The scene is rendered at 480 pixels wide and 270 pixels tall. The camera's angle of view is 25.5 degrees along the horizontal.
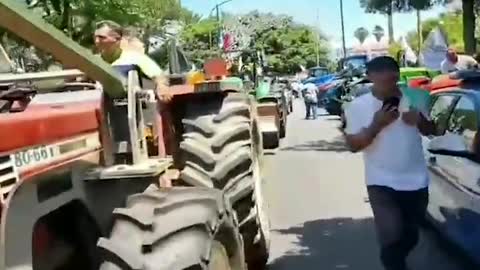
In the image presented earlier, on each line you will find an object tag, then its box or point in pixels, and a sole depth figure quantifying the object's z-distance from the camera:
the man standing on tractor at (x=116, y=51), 6.93
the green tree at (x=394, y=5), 24.15
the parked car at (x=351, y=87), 24.25
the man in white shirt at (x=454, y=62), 17.20
